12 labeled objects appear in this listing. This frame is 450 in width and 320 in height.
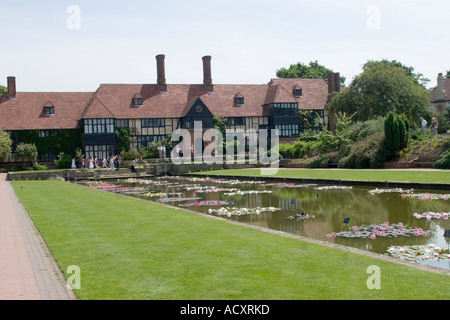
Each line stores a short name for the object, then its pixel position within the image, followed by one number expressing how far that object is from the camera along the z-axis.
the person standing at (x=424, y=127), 34.48
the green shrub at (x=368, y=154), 30.80
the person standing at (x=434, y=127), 33.12
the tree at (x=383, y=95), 46.50
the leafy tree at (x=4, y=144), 44.72
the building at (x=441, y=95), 75.88
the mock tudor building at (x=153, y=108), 53.72
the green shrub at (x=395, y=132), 30.50
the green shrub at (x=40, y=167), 48.56
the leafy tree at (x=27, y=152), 48.66
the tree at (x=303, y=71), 82.25
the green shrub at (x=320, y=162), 35.78
